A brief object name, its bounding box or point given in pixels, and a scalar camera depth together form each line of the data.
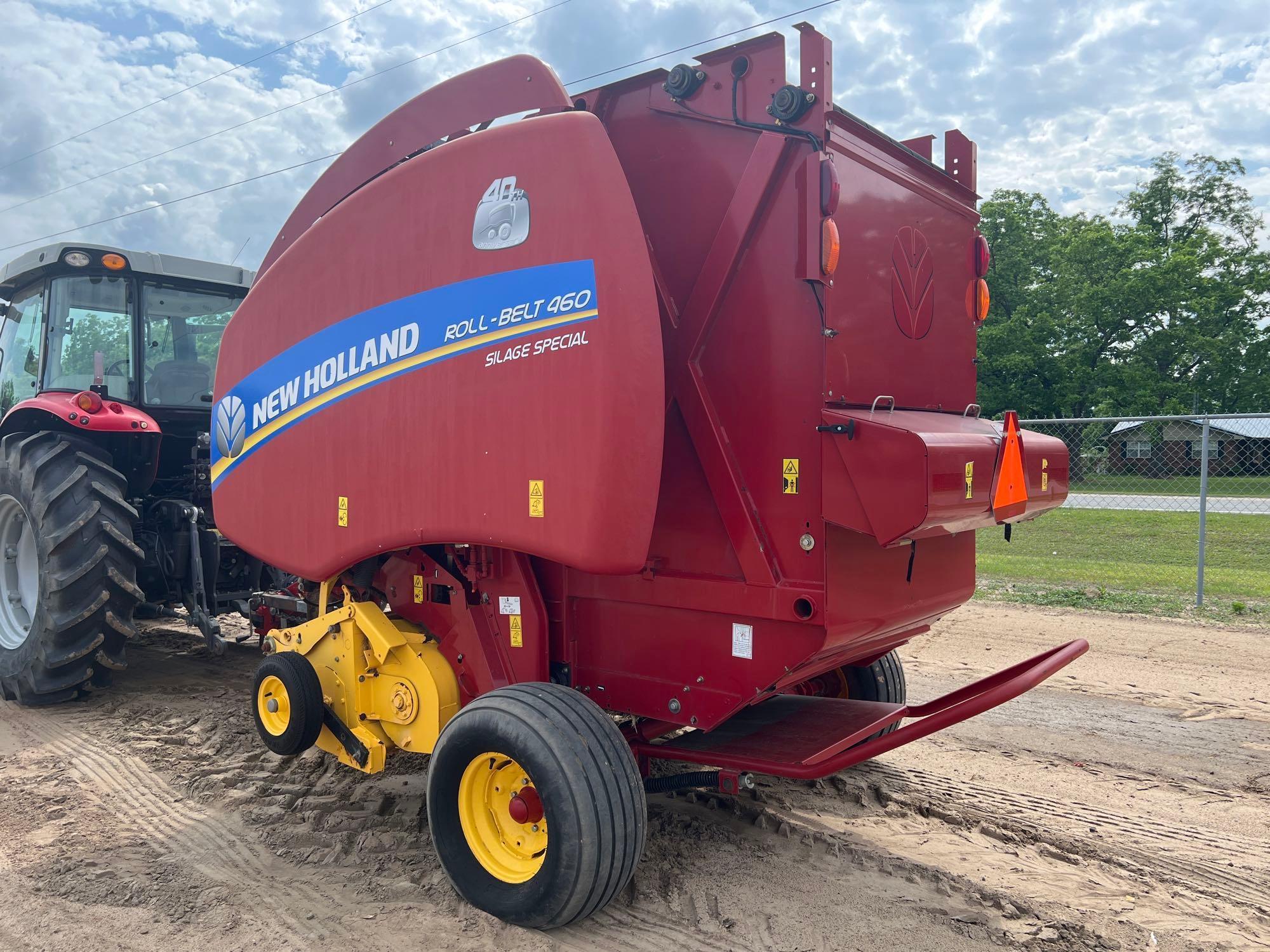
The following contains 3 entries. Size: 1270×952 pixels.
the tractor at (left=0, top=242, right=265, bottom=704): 5.21
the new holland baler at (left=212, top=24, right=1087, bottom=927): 2.84
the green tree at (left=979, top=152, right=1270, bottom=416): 29.91
